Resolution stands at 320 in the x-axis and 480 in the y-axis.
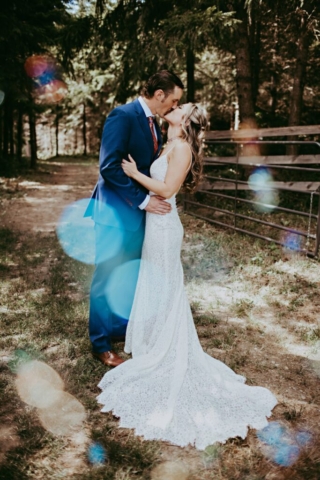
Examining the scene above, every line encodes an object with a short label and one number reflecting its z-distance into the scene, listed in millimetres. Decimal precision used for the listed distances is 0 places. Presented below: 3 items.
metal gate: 7027
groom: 3400
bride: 2859
